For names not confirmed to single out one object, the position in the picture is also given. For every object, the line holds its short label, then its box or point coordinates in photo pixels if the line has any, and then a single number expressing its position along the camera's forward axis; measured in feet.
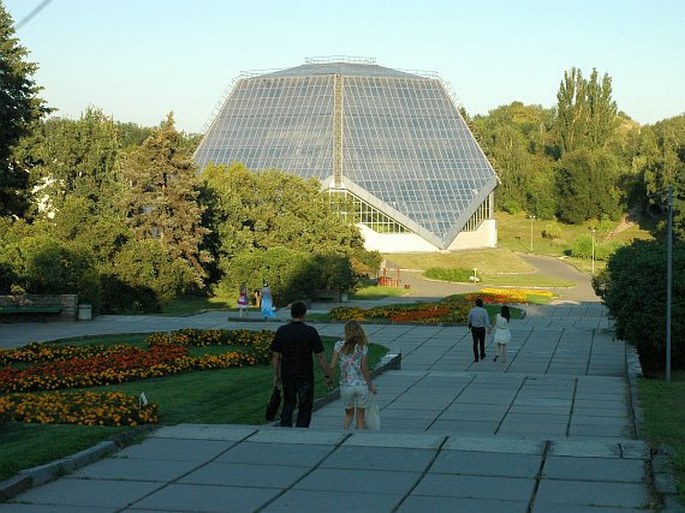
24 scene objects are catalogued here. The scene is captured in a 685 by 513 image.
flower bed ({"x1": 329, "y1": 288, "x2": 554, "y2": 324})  107.45
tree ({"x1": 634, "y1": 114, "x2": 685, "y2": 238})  266.77
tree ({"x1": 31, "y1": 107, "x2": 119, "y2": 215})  226.79
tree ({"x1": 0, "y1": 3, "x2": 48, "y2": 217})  130.93
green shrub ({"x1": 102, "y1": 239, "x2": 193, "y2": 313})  126.21
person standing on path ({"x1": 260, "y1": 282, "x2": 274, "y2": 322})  109.91
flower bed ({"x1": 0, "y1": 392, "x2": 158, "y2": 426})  38.73
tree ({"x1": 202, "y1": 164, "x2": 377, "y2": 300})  165.99
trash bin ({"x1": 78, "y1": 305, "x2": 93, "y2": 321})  101.91
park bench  96.55
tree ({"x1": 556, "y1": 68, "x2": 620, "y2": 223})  323.98
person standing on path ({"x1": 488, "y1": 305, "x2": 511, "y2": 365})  77.15
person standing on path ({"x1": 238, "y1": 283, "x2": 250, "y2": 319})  112.90
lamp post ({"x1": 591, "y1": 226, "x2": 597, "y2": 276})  253.77
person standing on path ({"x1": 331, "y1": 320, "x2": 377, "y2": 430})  40.78
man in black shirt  39.81
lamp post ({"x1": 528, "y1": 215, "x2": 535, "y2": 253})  313.53
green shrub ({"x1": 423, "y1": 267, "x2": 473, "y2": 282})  227.61
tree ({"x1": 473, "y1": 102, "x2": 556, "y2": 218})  343.26
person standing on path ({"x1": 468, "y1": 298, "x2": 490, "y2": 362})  77.61
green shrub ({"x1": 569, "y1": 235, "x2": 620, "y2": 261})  278.46
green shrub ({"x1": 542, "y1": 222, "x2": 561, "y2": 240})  323.98
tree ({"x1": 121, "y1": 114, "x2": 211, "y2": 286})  168.35
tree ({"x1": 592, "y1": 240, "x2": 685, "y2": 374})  79.30
